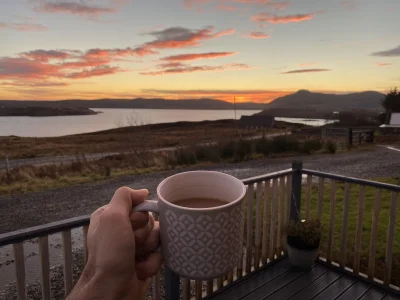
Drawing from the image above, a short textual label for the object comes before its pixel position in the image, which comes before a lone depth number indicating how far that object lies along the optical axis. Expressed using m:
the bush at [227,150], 12.44
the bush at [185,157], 11.56
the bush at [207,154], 11.93
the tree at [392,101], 29.34
